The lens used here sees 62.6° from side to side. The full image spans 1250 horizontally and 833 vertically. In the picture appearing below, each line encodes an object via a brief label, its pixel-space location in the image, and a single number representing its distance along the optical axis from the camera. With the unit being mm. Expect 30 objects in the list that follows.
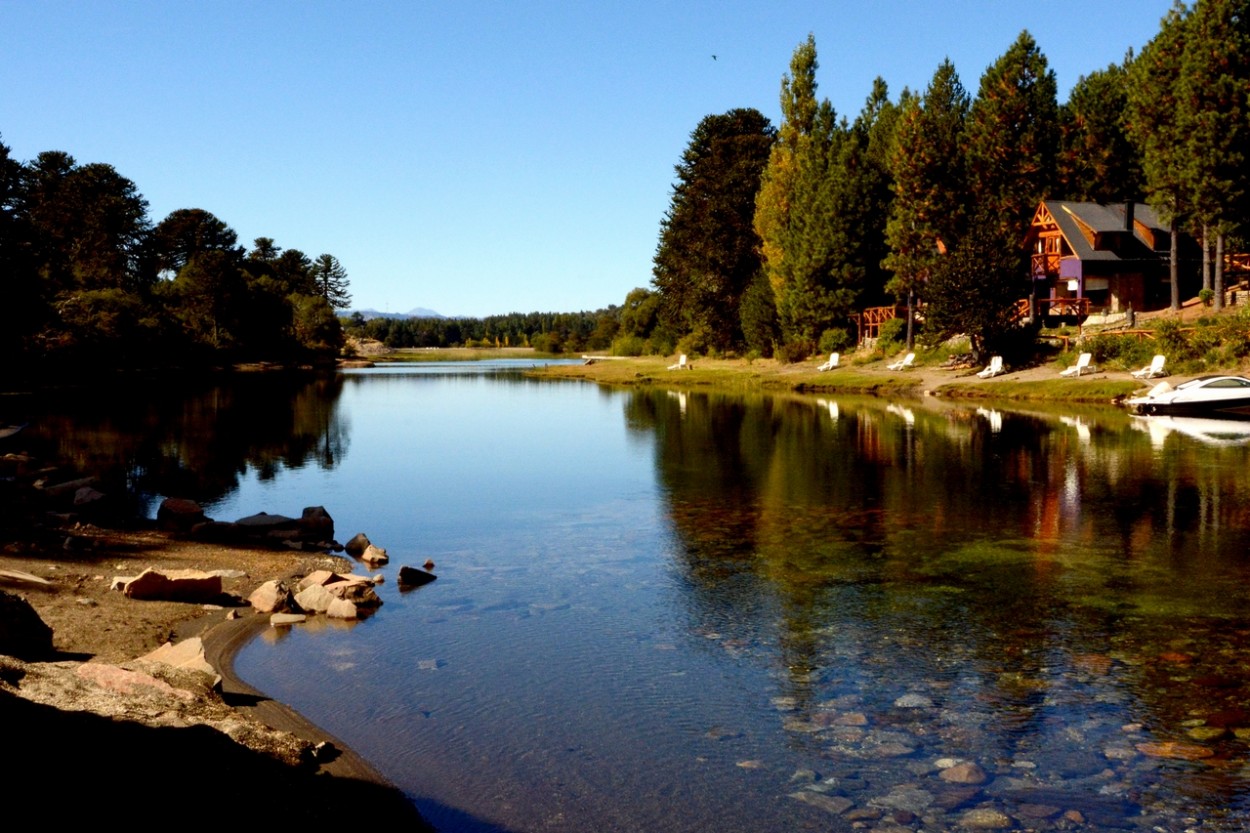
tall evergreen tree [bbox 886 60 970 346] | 84062
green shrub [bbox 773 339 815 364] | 100000
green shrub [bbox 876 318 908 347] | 90438
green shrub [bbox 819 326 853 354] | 96688
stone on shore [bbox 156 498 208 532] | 26797
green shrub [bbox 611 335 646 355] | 163500
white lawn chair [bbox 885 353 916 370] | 84750
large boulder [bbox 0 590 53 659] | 12250
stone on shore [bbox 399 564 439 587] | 21531
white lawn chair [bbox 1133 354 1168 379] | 60750
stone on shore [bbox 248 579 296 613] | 18531
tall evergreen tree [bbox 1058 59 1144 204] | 93625
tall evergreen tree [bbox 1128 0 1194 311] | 67938
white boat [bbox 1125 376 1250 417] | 54125
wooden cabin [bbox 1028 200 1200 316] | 83000
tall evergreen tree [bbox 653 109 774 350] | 114938
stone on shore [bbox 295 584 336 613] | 18984
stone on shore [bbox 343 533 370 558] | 24578
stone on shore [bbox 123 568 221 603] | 18359
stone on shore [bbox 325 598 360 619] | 18562
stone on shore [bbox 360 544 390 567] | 23516
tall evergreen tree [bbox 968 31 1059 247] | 83500
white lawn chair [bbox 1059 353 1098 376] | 67562
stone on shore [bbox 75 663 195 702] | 11062
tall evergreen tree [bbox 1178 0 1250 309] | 64875
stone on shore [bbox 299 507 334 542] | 25797
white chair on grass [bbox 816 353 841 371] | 91125
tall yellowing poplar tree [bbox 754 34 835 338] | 99375
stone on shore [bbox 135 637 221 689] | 13156
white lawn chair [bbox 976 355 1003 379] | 74562
